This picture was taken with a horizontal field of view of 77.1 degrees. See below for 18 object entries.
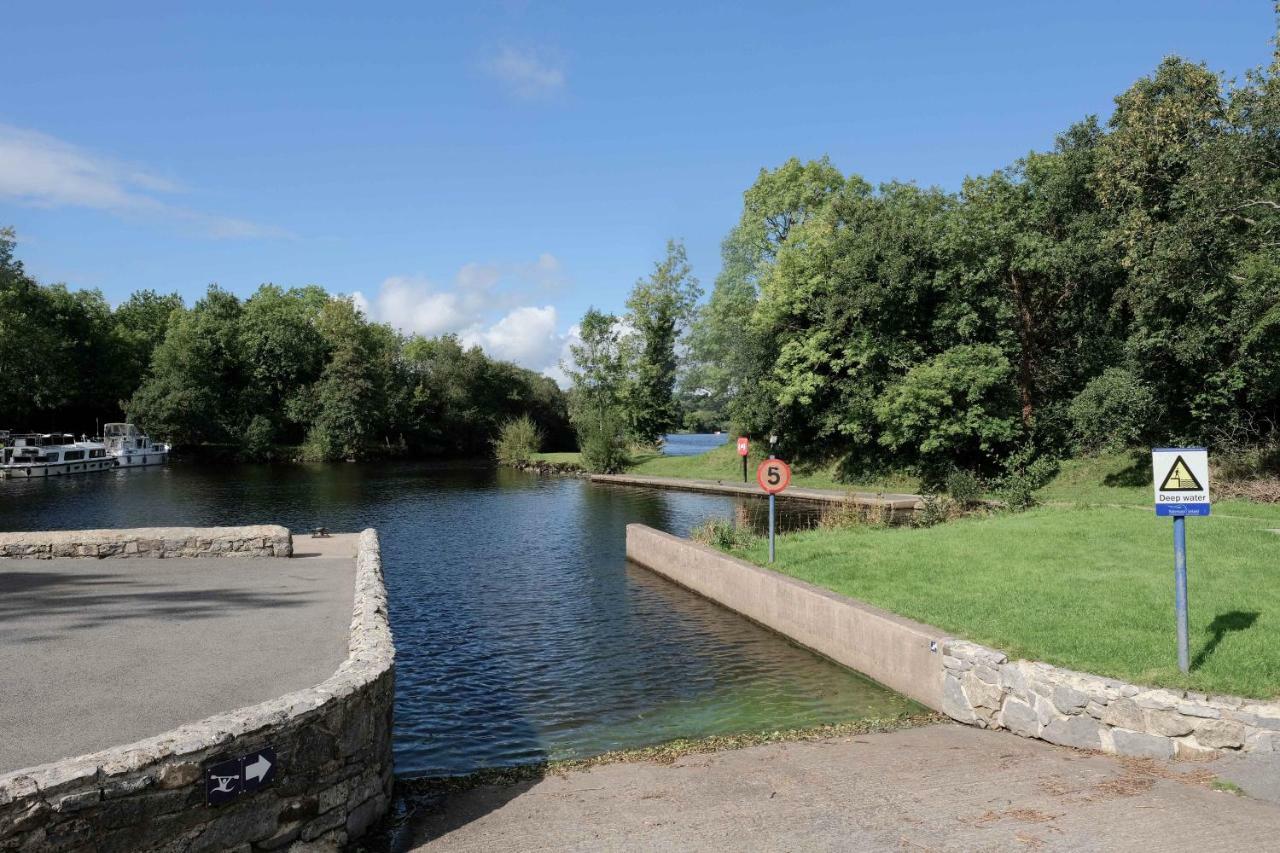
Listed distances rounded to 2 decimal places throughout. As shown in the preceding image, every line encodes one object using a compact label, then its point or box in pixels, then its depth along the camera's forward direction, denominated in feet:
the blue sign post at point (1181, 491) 25.38
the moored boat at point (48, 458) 155.22
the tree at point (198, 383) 202.90
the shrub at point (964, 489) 75.61
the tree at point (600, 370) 185.26
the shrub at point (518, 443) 190.60
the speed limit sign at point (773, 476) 54.54
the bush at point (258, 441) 208.74
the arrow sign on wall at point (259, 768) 17.22
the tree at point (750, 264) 141.08
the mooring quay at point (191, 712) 15.43
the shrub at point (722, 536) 61.41
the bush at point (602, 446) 158.81
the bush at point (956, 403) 101.76
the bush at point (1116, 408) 84.23
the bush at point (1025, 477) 70.33
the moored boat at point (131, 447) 181.68
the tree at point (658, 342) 184.44
